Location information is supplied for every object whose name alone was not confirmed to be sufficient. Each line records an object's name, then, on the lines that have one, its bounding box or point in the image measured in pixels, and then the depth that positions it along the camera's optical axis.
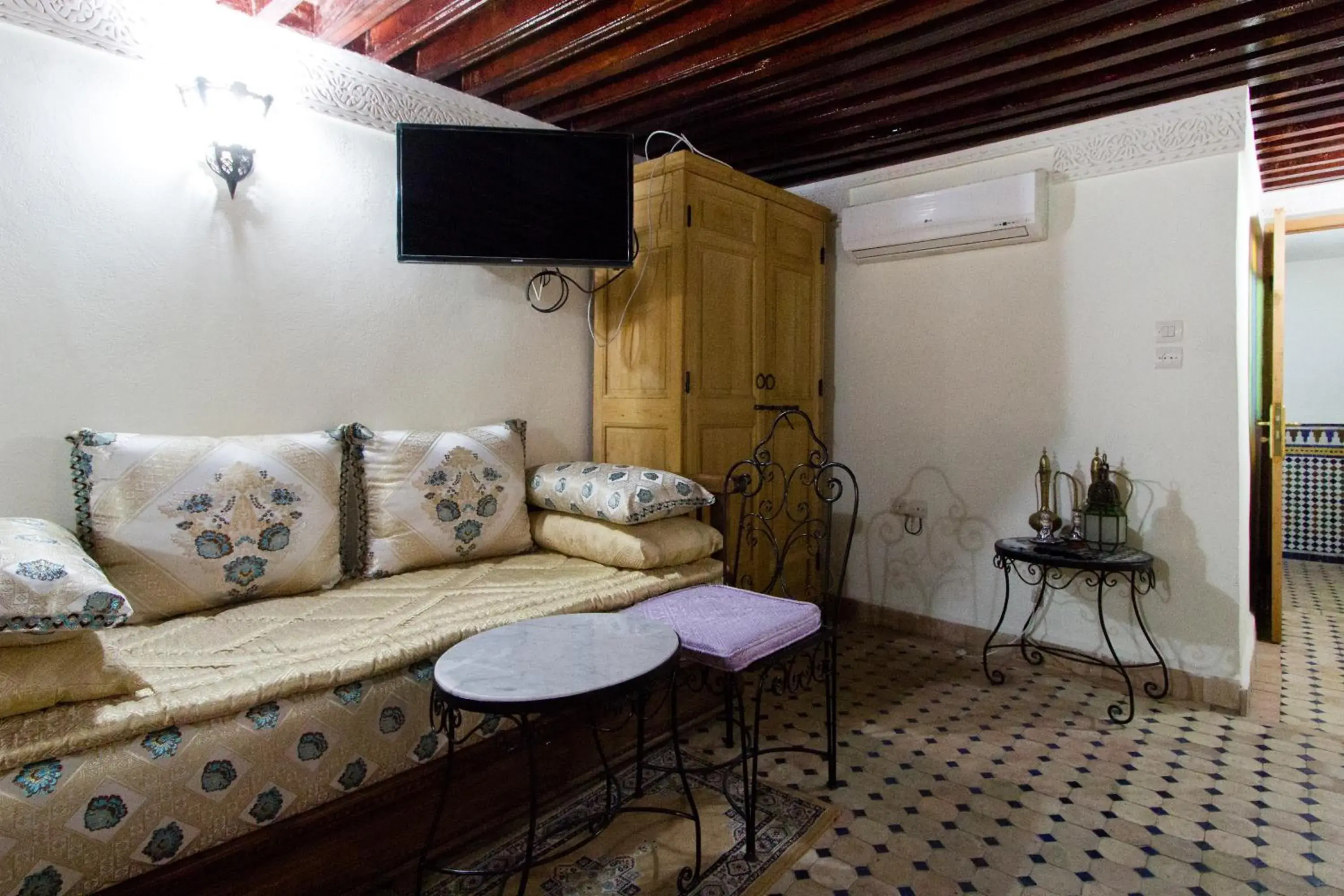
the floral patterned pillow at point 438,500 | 2.39
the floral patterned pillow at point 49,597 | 1.26
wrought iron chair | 1.91
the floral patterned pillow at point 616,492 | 2.46
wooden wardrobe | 2.99
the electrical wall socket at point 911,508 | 3.65
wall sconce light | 2.15
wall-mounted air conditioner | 3.15
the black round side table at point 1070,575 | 2.71
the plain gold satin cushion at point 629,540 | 2.46
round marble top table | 1.39
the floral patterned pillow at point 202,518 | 1.88
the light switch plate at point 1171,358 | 2.91
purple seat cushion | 1.87
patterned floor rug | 1.72
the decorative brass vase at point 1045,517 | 3.04
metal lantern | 2.90
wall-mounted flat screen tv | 2.53
